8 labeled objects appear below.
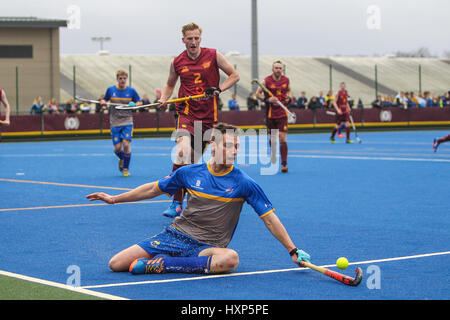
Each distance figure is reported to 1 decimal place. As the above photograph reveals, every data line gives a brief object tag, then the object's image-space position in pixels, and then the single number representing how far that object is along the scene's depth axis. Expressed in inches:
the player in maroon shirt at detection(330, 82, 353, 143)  1132.5
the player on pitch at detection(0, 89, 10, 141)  622.0
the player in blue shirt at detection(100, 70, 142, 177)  680.9
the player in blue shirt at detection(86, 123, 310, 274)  271.4
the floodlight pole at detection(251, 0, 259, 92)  1531.7
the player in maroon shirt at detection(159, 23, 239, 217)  412.2
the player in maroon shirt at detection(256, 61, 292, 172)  695.1
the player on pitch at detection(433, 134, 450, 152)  825.5
